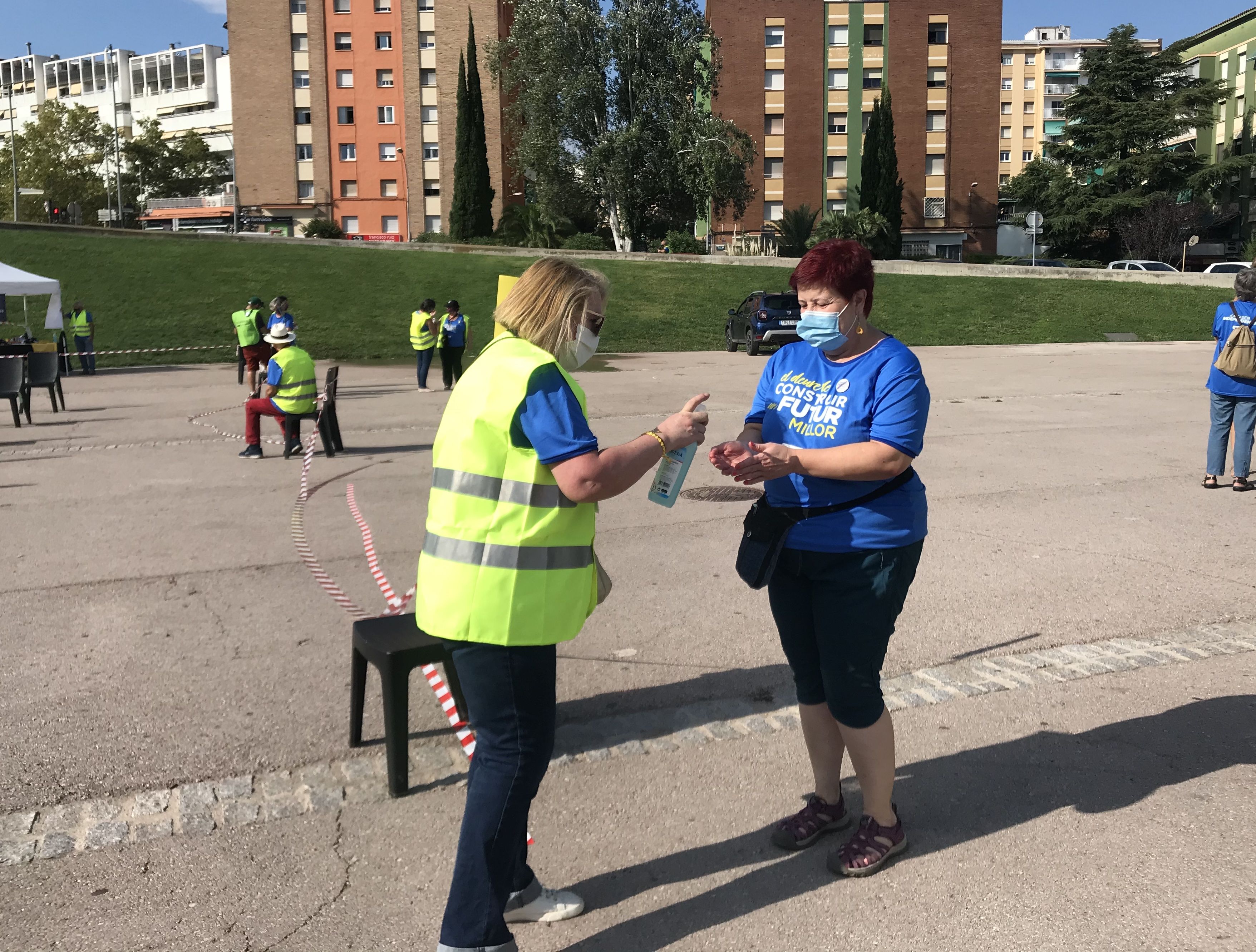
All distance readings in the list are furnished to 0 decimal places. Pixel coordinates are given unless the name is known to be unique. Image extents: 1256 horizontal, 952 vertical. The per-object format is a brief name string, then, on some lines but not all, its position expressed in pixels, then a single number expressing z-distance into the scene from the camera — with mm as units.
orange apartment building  81438
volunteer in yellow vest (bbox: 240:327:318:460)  11977
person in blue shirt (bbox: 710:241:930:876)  3303
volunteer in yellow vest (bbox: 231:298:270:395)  20438
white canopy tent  19828
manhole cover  9719
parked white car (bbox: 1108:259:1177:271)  50219
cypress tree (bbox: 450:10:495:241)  61688
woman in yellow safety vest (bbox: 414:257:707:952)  2758
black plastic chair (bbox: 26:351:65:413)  17391
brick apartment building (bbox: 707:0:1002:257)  72688
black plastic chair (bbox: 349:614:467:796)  3996
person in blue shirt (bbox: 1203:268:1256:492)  9336
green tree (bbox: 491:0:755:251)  51281
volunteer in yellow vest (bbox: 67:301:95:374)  26766
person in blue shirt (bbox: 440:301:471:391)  20297
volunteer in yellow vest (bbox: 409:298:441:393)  20672
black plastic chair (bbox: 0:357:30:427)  15719
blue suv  29156
